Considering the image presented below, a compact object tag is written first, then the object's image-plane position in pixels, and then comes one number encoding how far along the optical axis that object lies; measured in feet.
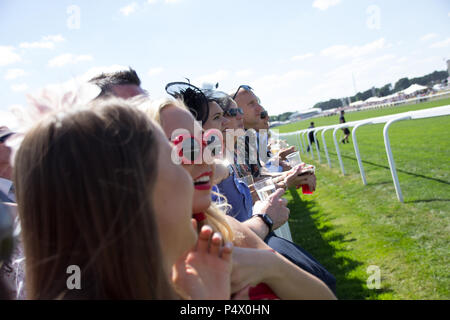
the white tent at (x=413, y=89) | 280.51
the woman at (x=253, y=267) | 3.95
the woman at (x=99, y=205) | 2.92
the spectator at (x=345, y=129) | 68.65
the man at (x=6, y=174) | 8.52
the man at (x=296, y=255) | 5.59
